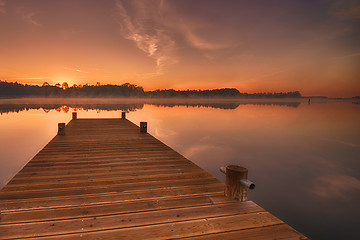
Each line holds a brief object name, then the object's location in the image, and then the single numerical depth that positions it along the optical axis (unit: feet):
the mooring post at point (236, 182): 10.06
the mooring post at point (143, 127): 33.78
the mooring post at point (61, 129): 30.09
